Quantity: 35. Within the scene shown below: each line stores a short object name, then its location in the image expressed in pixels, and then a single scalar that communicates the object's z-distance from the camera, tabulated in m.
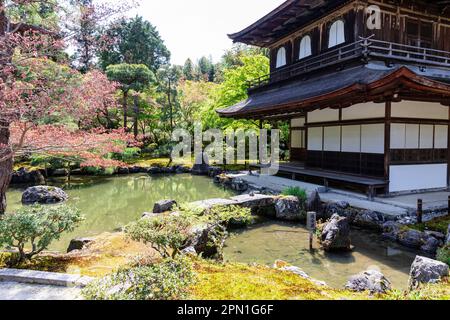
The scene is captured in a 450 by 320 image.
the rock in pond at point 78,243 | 6.16
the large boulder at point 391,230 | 7.00
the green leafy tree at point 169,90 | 25.31
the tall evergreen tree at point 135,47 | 29.58
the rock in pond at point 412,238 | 6.47
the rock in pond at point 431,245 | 6.19
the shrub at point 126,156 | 19.05
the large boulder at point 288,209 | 9.02
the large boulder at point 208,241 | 5.52
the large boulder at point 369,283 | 4.11
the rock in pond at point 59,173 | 18.25
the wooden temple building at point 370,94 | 9.20
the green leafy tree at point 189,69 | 51.06
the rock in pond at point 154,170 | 20.47
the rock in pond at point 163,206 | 8.52
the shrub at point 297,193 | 9.41
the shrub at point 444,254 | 5.19
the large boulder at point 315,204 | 8.95
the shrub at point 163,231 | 4.00
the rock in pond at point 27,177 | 16.22
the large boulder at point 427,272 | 4.18
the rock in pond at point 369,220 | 7.65
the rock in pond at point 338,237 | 6.46
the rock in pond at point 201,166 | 20.09
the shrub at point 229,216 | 6.64
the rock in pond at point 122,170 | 19.86
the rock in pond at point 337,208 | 8.47
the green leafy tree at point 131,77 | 22.77
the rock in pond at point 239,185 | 13.78
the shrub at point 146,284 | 2.90
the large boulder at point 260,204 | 9.49
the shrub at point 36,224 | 4.26
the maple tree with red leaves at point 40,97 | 4.38
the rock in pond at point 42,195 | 11.87
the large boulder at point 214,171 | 18.87
